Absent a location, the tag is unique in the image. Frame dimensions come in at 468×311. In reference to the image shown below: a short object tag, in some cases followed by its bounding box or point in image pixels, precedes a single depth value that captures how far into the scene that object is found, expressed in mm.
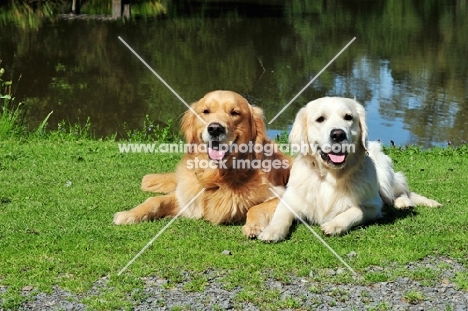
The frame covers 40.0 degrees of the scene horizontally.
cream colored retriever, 5195
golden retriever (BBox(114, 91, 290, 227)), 5578
